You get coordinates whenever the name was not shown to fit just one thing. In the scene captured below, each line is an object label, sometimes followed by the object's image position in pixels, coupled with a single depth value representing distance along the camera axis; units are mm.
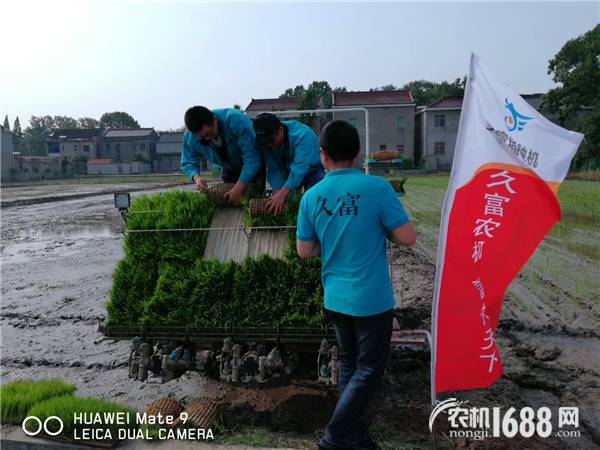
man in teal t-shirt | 2609
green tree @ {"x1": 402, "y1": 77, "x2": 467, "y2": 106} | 52175
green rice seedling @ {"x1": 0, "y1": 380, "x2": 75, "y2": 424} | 3461
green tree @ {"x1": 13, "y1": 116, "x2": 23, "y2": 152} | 92438
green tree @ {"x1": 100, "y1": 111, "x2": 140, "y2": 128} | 101812
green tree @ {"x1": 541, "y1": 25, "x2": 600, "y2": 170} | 30812
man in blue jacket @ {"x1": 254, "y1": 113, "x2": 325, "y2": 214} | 3820
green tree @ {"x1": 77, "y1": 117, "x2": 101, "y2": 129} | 108625
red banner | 2740
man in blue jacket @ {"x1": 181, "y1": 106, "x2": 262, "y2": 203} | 3918
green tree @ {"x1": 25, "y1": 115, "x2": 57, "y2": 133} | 107969
